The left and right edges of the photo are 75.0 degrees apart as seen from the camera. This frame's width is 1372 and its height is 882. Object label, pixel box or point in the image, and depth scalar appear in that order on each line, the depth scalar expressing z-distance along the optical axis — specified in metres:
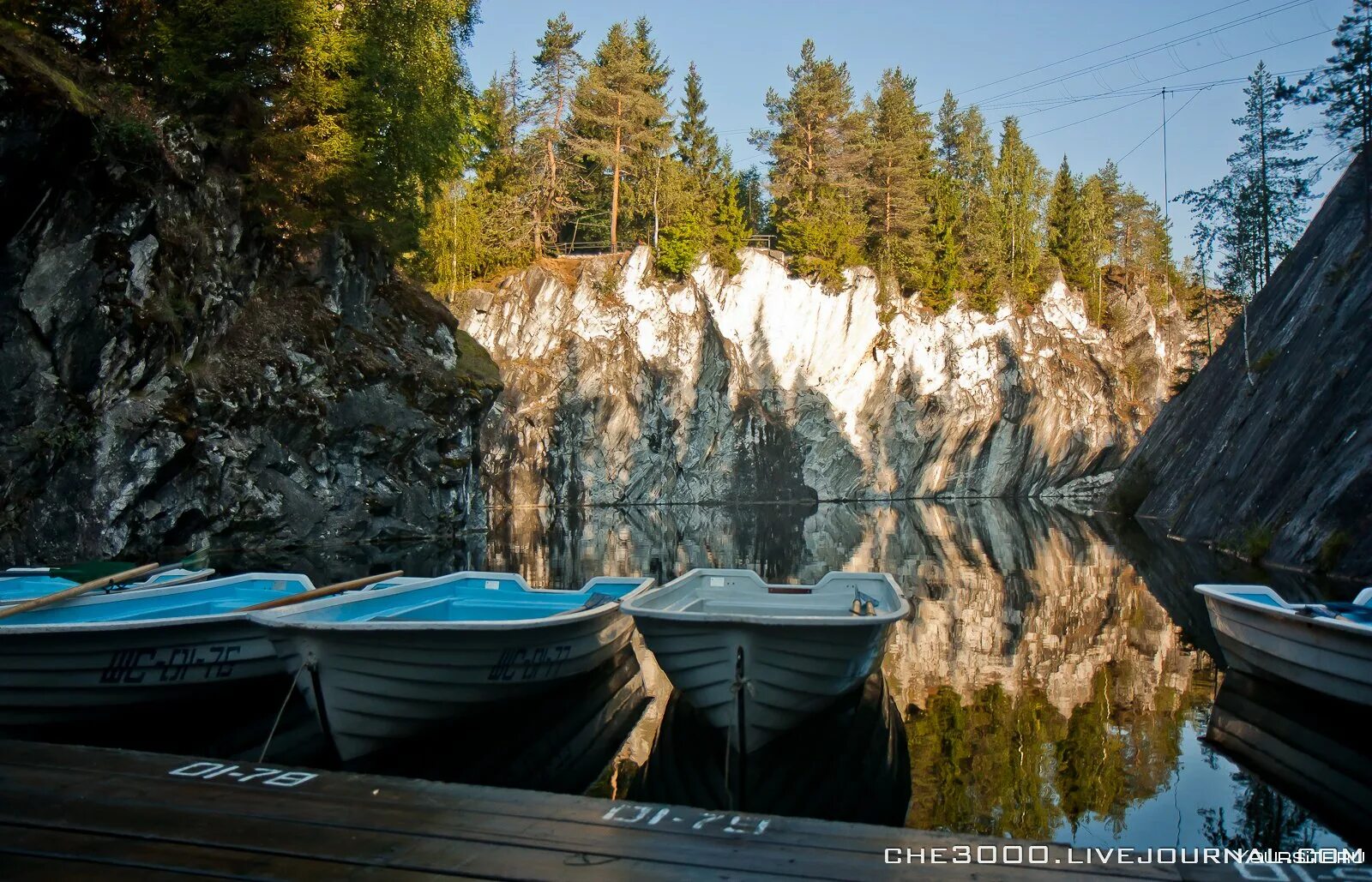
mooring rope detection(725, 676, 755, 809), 7.23
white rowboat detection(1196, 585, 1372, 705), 7.86
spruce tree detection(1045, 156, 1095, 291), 66.19
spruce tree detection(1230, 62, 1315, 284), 39.00
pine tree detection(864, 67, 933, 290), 58.06
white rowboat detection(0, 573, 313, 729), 7.61
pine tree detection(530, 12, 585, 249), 49.53
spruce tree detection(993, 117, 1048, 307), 64.69
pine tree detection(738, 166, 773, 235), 67.36
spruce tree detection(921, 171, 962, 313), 59.09
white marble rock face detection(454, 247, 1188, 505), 49.25
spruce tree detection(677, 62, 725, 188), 55.34
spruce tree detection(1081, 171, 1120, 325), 67.94
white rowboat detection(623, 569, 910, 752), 7.31
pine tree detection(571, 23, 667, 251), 50.19
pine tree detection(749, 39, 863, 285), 54.75
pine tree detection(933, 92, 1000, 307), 60.53
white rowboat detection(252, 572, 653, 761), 7.16
